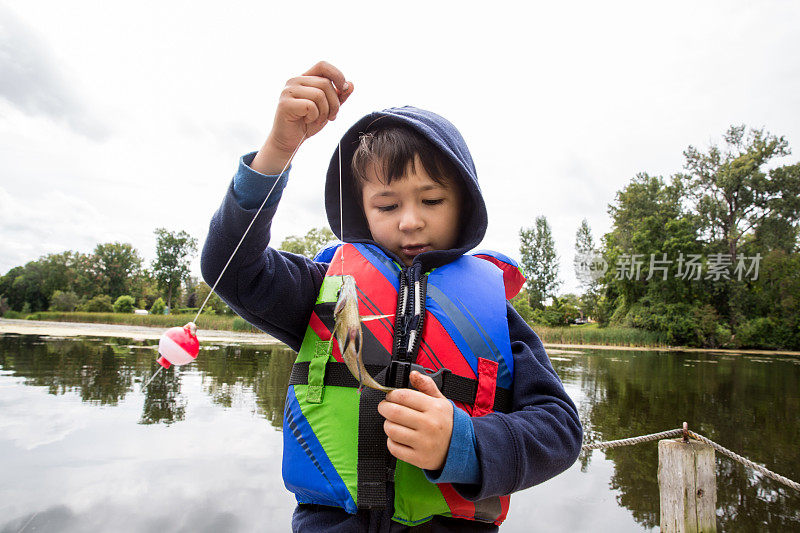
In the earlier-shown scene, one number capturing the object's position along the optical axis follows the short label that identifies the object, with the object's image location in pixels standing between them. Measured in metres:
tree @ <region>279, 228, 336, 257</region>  46.66
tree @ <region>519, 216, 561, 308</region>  59.62
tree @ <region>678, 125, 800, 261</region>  36.47
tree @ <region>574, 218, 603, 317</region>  48.97
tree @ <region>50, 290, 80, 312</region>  44.34
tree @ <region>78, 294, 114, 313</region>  43.12
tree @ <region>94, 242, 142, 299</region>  46.16
